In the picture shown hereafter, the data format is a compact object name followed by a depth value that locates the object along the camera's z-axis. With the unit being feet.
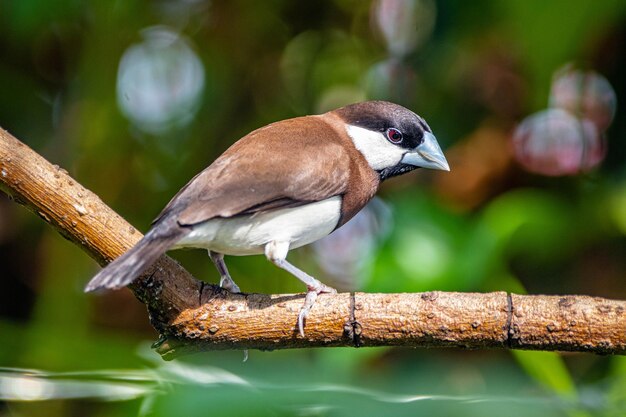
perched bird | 15.37
